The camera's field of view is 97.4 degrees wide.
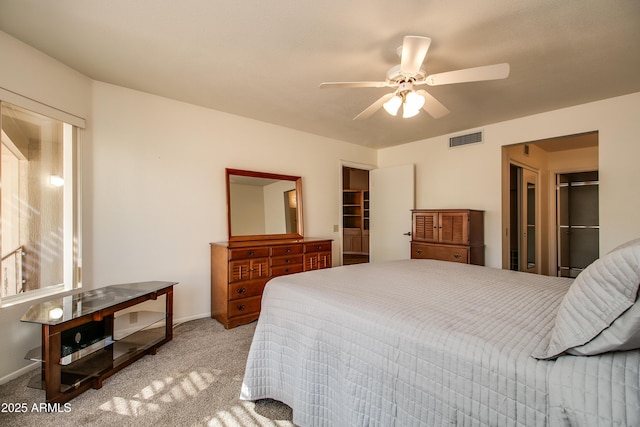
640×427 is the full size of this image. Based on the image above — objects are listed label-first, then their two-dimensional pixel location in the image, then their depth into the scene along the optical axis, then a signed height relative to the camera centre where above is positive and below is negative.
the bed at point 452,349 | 0.74 -0.48
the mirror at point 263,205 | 3.38 +0.12
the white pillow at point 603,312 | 0.72 -0.28
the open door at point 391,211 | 4.42 +0.03
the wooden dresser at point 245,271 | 2.84 -0.61
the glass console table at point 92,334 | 1.67 -0.89
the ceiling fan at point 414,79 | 1.66 +0.89
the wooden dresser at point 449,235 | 3.51 -0.30
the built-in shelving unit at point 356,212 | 6.50 +0.03
